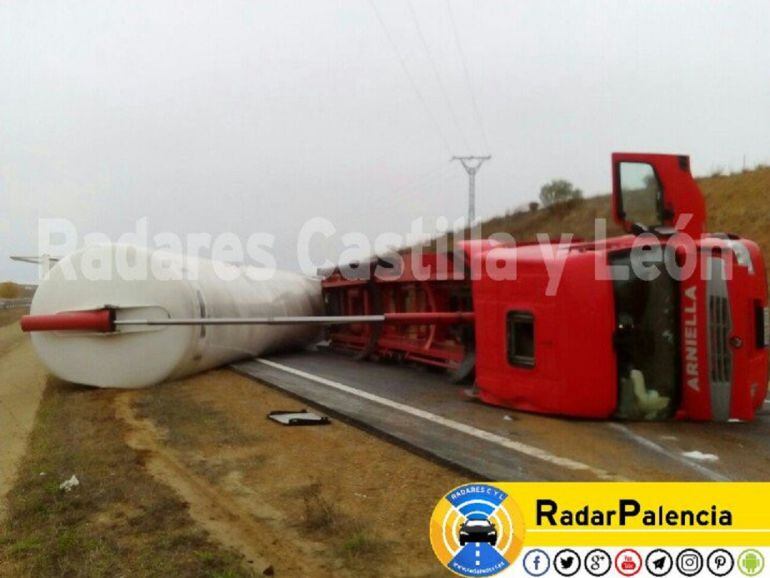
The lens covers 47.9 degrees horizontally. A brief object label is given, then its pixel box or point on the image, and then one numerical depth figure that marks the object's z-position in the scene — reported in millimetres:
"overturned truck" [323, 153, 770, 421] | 6477
